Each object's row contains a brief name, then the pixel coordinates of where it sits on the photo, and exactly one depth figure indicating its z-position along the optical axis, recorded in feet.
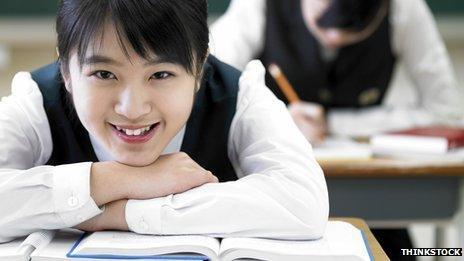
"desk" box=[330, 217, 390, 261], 3.93
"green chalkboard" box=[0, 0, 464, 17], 13.70
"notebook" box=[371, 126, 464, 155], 7.22
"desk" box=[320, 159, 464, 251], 6.80
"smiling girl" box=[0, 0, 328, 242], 4.01
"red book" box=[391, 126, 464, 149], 7.30
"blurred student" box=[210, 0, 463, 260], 9.84
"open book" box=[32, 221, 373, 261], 3.62
